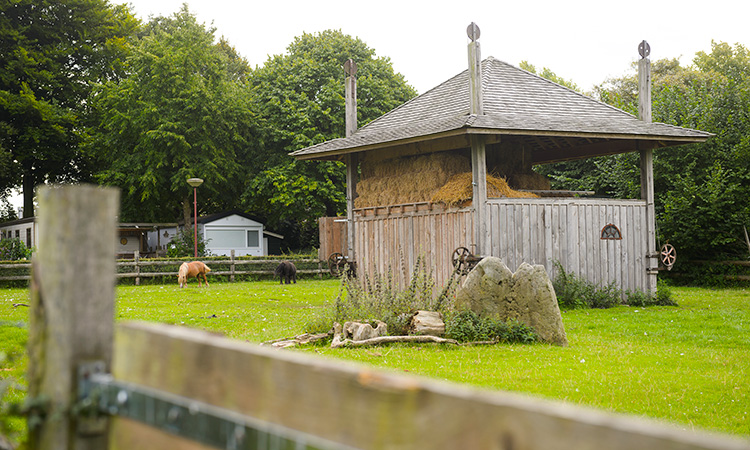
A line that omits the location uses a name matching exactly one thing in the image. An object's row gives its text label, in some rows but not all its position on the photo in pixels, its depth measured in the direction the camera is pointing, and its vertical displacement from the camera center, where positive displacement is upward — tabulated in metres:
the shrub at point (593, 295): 17.55 -1.70
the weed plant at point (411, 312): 11.71 -1.37
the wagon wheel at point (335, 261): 22.32 -0.86
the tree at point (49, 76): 39.94 +9.71
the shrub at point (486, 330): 11.63 -1.64
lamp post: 30.48 +2.42
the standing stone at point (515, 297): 11.66 -1.12
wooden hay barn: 17.19 +1.48
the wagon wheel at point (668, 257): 19.36 -0.80
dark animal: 28.94 -1.46
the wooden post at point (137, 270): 29.01 -1.32
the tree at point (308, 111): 37.66 +6.86
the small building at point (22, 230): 39.38 +0.62
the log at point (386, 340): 10.95 -1.69
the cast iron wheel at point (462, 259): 16.62 -0.64
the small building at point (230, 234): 41.91 +0.15
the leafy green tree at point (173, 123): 37.78 +6.26
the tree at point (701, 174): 24.14 +1.99
